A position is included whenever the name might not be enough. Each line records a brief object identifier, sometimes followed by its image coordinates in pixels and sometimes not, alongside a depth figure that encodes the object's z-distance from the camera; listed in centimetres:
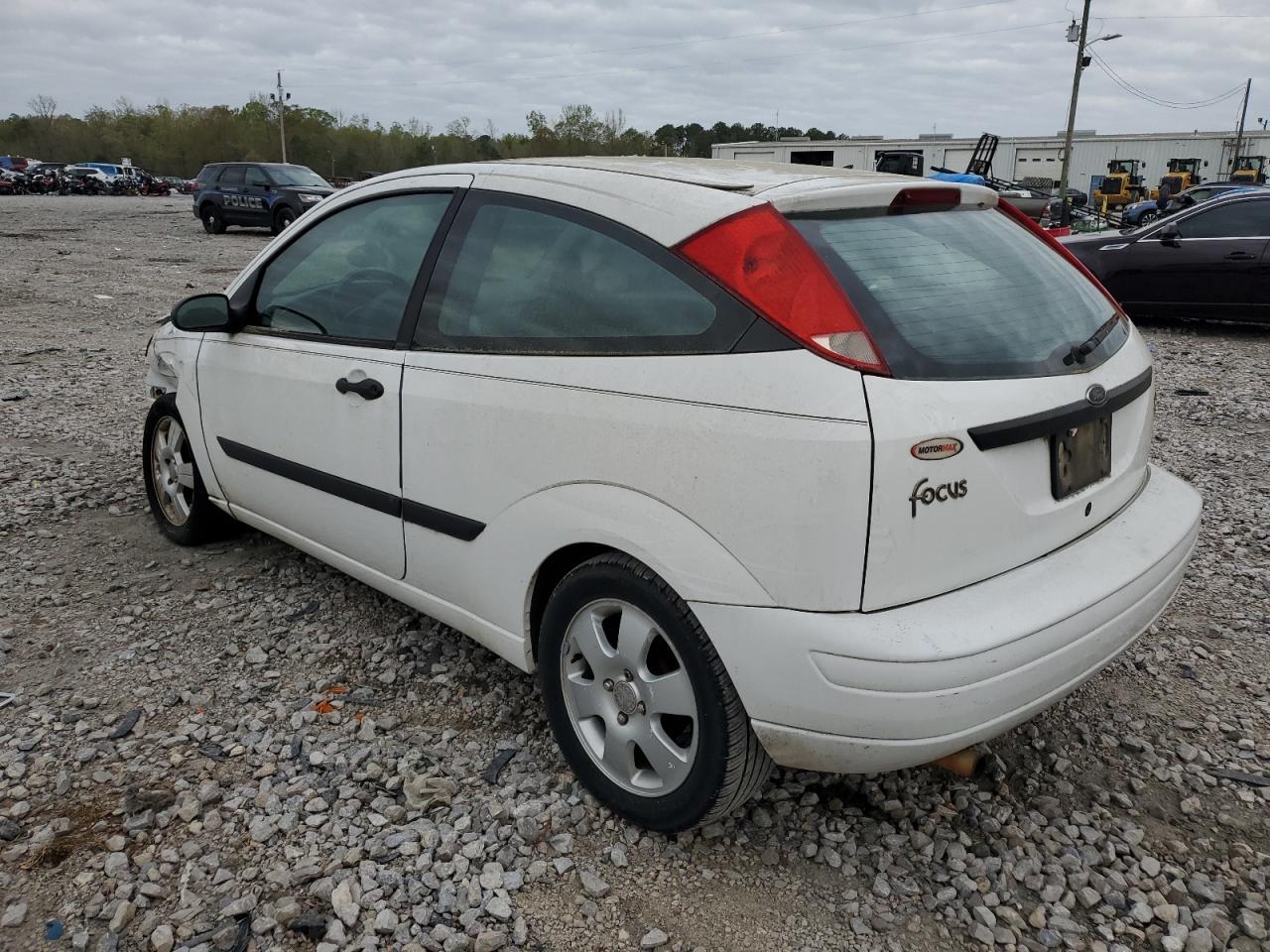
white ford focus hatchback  194
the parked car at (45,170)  5056
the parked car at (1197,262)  930
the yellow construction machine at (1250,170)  4446
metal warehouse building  5972
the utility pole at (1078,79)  3203
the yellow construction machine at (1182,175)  4450
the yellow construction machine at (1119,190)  4384
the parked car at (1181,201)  2264
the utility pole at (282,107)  7306
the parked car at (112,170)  5400
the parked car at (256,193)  2170
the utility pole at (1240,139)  5338
